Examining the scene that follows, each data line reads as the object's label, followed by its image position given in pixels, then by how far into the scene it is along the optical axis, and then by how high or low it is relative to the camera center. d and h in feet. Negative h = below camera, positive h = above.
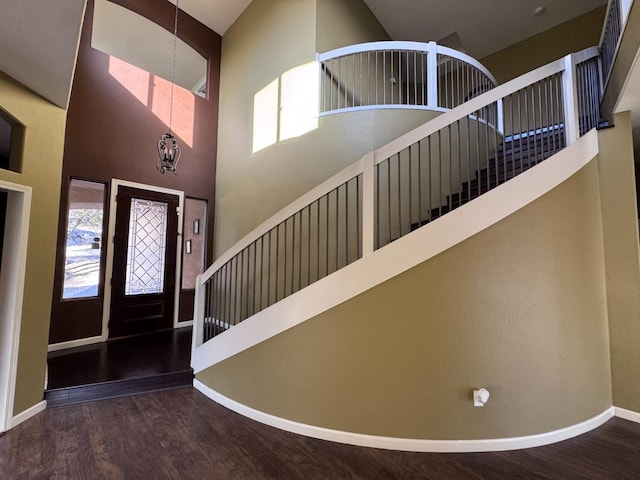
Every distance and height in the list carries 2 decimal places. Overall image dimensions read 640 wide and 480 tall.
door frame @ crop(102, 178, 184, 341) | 13.92 +0.38
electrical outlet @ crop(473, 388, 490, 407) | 7.10 -3.00
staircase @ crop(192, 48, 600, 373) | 7.87 +1.74
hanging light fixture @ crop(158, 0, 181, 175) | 11.23 +3.85
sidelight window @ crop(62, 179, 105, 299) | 13.29 +0.90
